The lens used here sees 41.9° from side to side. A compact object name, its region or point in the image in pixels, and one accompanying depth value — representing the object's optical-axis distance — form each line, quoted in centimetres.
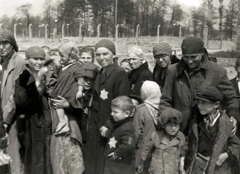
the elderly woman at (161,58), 403
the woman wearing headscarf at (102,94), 356
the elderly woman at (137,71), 399
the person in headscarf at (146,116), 361
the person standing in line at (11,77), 359
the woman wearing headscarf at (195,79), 303
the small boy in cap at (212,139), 284
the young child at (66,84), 367
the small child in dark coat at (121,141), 324
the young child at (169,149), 317
